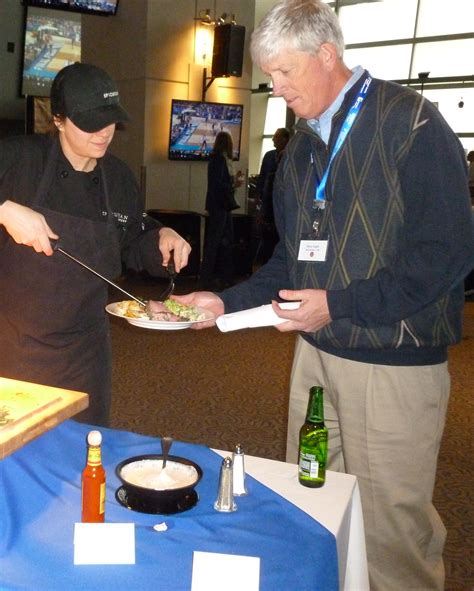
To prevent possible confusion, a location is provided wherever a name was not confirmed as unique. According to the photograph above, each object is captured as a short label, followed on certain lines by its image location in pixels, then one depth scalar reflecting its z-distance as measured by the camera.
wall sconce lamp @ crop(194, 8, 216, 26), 7.71
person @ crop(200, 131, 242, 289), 6.78
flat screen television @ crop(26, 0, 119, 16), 7.60
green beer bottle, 1.31
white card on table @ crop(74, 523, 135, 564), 1.03
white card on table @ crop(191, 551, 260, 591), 0.98
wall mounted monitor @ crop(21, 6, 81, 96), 9.24
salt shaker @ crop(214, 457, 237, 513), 1.18
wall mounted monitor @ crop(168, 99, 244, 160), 7.70
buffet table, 1.00
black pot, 1.15
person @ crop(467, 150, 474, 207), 8.15
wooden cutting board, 1.15
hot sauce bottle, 1.08
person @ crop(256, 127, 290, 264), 7.32
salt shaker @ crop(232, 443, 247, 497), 1.25
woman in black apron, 1.81
